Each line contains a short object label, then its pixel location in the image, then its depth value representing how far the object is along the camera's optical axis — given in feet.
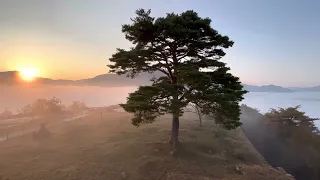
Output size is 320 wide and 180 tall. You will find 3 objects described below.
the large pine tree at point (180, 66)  49.04
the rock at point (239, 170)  53.87
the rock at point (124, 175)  48.26
